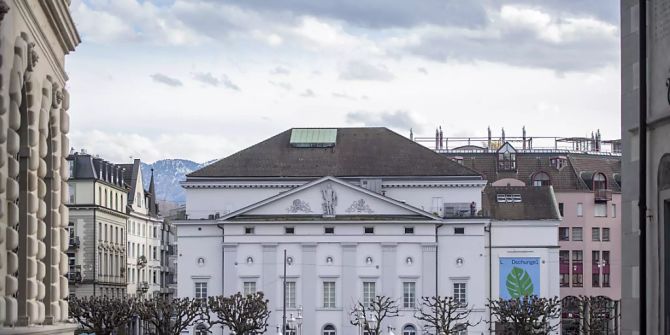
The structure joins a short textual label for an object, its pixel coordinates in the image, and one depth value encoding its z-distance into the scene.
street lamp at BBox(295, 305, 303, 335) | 112.56
